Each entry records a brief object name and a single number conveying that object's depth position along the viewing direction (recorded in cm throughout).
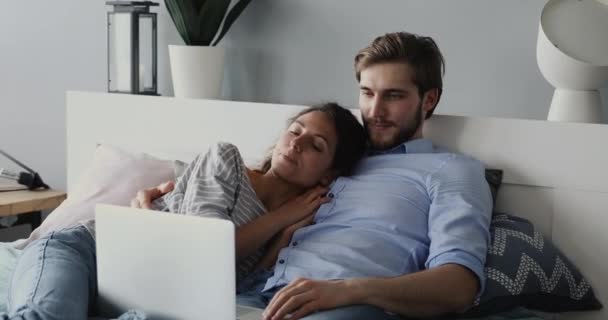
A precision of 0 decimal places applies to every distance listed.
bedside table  388
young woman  311
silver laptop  283
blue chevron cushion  313
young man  301
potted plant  382
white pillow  361
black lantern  397
